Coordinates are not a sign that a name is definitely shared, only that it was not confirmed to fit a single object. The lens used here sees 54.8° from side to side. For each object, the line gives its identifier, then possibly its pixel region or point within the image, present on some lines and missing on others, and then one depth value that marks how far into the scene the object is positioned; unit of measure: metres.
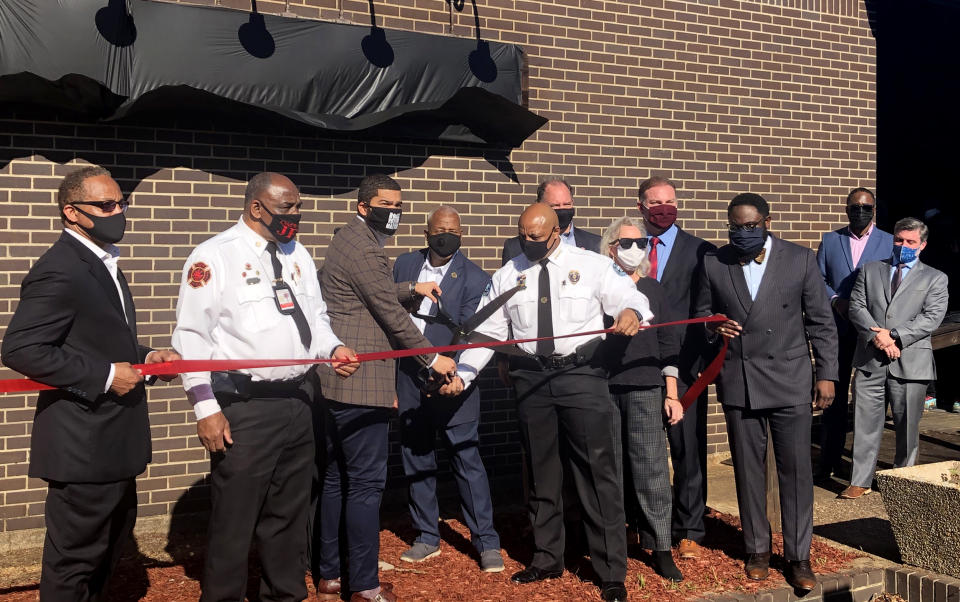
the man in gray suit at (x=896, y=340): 7.35
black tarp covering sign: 5.91
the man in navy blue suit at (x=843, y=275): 7.82
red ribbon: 4.11
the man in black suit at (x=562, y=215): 6.32
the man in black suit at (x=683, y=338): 6.05
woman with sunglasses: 5.64
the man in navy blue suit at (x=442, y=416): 5.96
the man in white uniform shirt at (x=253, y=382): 4.23
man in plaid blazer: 5.08
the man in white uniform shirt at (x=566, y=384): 5.31
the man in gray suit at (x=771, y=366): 5.50
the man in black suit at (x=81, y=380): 3.98
